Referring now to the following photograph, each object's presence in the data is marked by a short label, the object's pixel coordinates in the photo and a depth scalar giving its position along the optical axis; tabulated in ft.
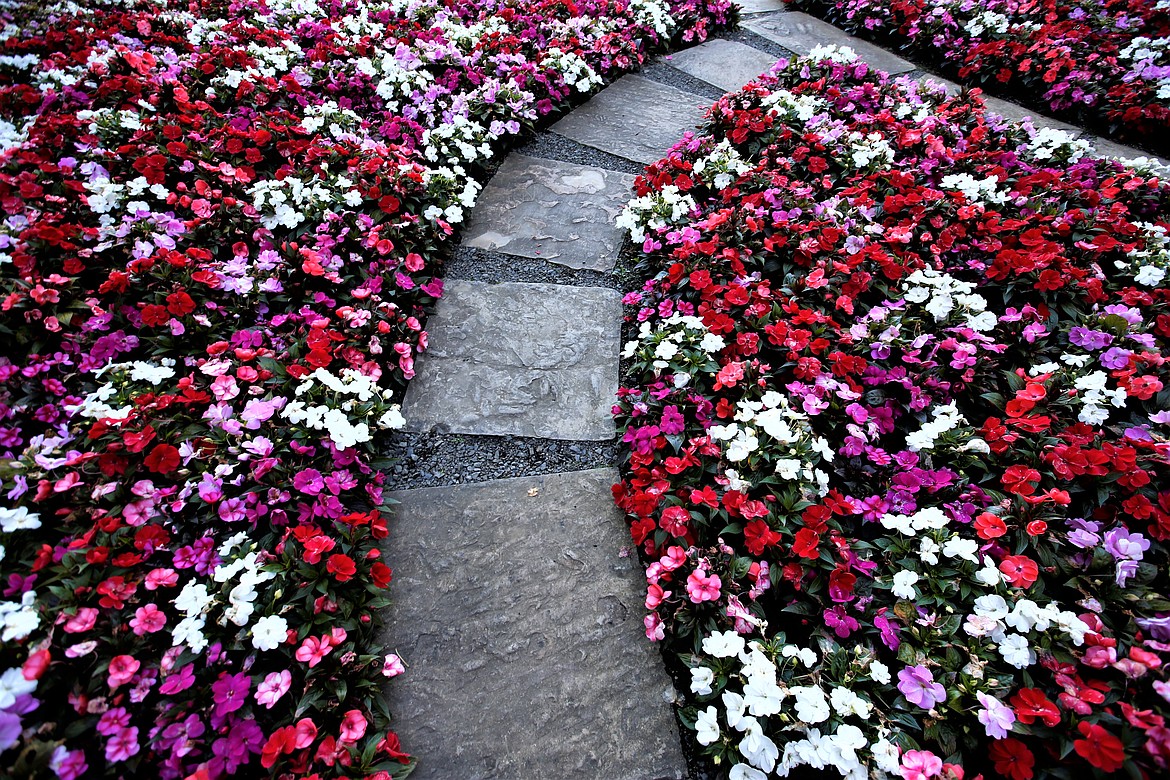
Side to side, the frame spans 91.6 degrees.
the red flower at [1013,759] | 4.35
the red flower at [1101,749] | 4.05
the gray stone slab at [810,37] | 14.30
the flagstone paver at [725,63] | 13.84
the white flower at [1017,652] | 4.78
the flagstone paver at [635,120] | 11.71
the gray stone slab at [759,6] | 17.19
